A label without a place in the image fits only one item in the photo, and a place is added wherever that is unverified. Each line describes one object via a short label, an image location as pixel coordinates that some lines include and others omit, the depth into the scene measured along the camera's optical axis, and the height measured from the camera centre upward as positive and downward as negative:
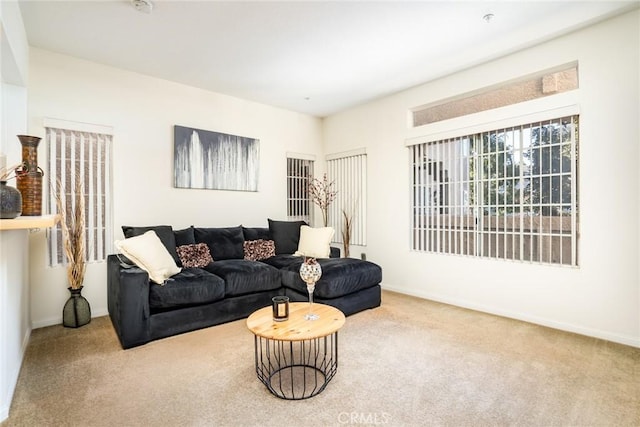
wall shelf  1.55 -0.04
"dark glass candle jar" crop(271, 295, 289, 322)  2.10 -0.64
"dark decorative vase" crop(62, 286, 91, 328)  3.11 -0.96
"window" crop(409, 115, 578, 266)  3.04 +0.21
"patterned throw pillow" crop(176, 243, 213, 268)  3.51 -0.46
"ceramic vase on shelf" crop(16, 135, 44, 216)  1.97 +0.23
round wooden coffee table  1.89 -1.08
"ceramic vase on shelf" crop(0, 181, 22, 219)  1.61 +0.07
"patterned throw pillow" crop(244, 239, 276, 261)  4.05 -0.46
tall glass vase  2.22 -0.42
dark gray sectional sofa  2.64 -0.71
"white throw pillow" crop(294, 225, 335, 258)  4.09 -0.38
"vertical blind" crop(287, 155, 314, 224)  5.32 +0.43
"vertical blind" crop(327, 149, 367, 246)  4.96 +0.34
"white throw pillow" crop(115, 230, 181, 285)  2.79 -0.37
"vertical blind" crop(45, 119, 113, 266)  3.26 +0.45
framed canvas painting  4.08 +0.75
